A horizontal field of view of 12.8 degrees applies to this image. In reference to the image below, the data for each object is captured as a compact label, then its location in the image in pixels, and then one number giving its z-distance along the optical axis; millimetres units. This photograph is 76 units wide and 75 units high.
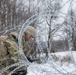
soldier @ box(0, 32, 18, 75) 4322
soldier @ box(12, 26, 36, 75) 4277
